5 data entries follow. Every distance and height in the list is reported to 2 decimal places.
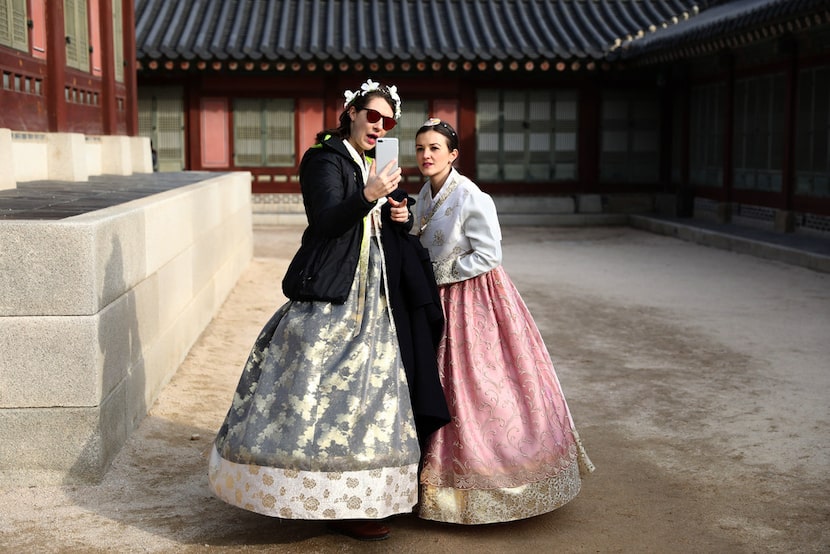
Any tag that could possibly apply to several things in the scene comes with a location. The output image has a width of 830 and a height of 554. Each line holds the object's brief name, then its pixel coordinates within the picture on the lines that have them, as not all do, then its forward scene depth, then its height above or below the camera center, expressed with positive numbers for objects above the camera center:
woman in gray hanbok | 3.54 -0.74
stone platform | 4.12 -0.69
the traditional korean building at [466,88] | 18.53 +1.44
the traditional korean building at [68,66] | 7.70 +0.89
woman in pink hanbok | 3.82 -0.82
